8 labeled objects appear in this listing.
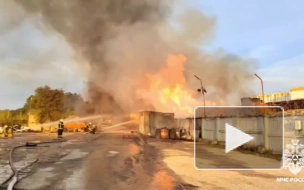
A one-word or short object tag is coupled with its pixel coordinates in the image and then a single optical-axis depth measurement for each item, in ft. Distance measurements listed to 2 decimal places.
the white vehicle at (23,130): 102.75
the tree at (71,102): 139.40
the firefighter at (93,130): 89.31
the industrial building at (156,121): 82.27
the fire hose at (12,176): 18.46
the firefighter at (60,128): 69.35
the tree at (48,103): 139.78
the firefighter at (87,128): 98.76
